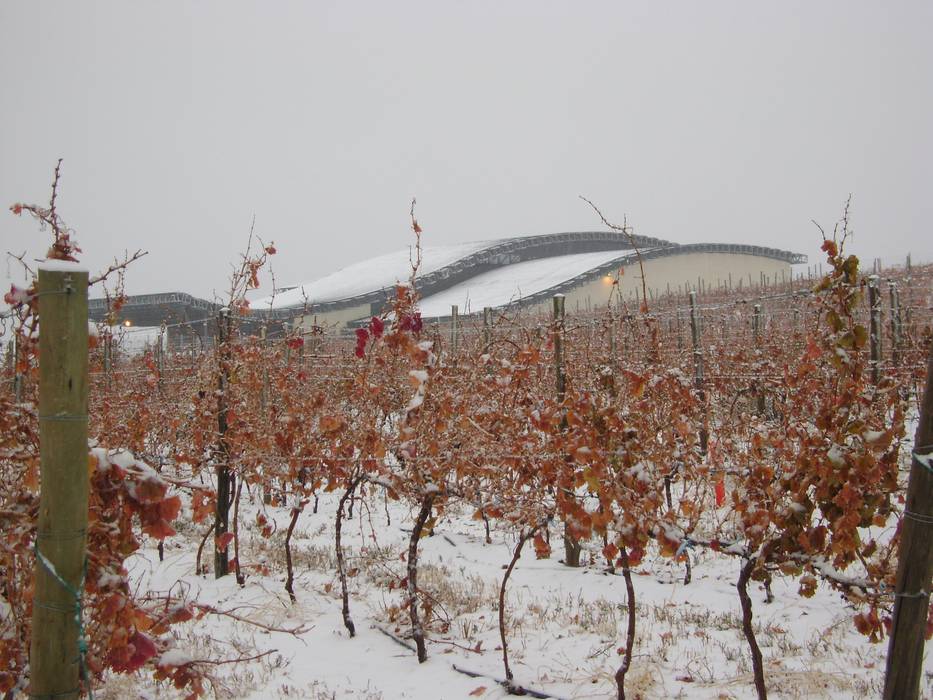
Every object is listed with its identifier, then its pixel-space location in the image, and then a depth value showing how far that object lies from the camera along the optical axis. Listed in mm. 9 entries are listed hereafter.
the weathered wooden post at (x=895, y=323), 8523
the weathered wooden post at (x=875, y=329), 6648
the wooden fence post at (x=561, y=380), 5578
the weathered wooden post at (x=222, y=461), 5711
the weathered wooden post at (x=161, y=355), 12689
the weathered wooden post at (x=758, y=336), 10529
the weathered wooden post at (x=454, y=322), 10591
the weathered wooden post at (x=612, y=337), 8712
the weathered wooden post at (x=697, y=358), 7738
